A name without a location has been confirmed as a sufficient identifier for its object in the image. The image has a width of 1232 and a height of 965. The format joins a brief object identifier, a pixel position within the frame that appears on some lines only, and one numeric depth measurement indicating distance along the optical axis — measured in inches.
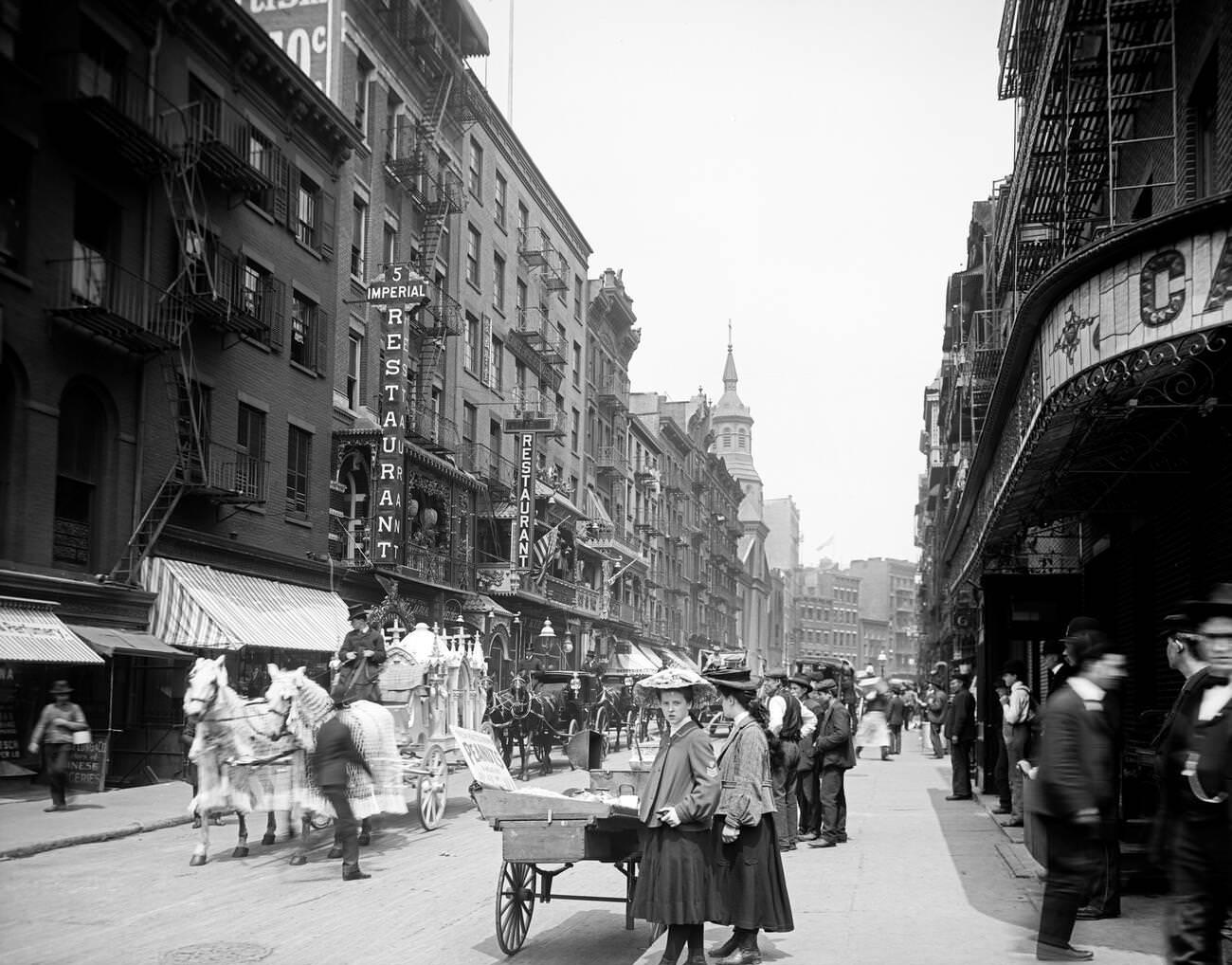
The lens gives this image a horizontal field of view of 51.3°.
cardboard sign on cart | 398.9
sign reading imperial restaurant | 1170.6
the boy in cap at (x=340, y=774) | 461.1
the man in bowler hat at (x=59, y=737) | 679.1
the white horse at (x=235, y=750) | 523.2
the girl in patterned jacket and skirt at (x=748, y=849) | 324.2
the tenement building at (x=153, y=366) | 765.9
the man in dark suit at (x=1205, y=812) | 250.5
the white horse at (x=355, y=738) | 483.5
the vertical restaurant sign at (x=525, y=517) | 1608.0
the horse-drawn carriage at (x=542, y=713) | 965.2
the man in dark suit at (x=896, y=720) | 1445.6
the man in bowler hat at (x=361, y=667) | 592.4
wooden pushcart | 340.2
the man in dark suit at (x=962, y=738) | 826.2
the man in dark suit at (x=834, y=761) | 585.3
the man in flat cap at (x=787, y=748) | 579.8
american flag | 1759.4
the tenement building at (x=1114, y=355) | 312.8
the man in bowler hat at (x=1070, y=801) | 282.0
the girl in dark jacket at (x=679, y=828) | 312.0
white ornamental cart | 647.1
